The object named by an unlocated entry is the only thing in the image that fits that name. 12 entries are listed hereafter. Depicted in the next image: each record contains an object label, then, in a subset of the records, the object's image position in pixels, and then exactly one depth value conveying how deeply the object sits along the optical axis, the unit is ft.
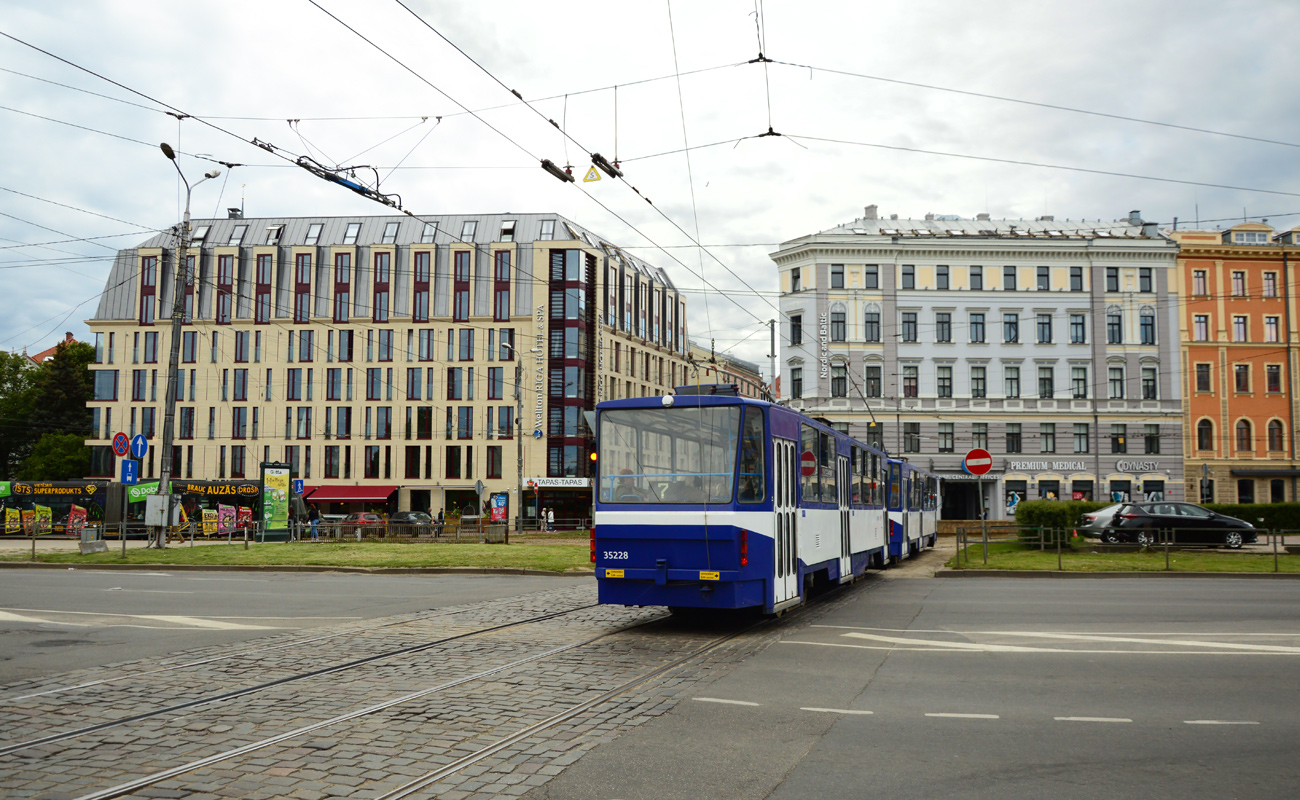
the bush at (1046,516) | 96.78
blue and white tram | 41.29
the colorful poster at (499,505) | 211.20
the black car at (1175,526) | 96.94
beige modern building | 234.17
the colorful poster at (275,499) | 125.80
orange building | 204.44
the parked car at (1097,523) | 100.07
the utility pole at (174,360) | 94.22
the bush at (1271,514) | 129.49
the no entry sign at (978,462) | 79.36
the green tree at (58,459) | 256.11
